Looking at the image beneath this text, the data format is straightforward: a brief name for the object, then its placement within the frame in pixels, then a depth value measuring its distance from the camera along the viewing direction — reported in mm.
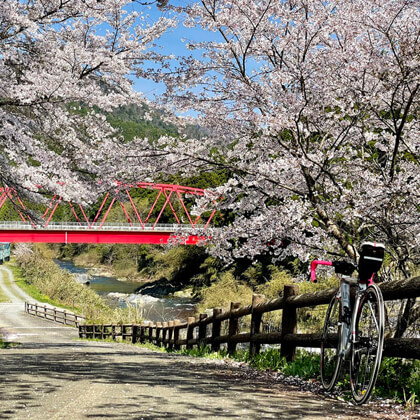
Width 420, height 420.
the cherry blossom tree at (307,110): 5836
